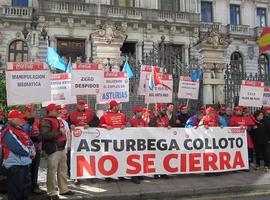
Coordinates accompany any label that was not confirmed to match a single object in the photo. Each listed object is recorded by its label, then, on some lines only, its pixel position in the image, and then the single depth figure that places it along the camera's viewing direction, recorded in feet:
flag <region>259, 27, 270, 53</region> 63.77
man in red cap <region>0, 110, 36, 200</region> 19.65
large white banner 25.72
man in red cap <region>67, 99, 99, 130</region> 27.13
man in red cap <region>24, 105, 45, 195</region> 23.90
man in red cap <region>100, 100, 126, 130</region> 27.30
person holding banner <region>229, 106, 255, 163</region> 32.14
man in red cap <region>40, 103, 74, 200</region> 22.33
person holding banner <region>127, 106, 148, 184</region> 29.17
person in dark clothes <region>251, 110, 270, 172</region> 32.94
